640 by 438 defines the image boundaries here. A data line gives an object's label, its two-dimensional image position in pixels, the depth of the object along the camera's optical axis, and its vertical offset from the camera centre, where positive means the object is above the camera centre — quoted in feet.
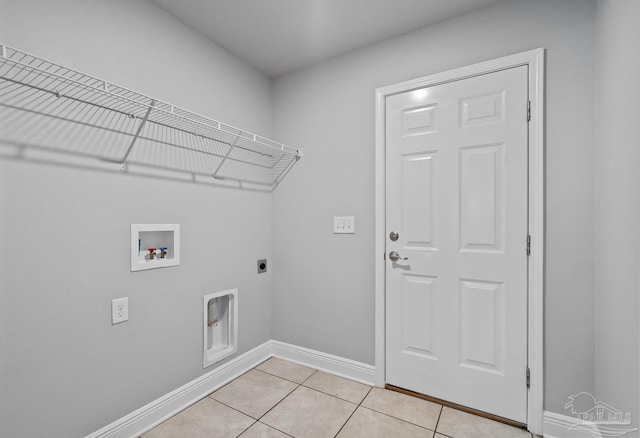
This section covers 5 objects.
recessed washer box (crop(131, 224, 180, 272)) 5.18 -0.52
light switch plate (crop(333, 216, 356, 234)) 7.04 -0.15
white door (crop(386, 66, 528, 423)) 5.35 -0.45
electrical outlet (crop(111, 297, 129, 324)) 4.87 -1.53
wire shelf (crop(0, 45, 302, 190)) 3.95 +1.50
